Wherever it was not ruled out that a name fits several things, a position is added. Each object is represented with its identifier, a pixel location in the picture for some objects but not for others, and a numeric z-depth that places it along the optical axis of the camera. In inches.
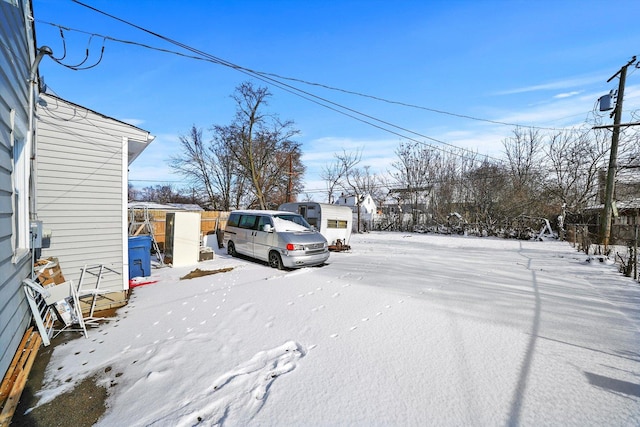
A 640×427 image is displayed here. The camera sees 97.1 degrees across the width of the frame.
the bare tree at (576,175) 740.0
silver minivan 300.0
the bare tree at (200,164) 1163.3
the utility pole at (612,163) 494.6
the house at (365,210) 958.8
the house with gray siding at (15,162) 101.5
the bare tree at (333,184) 1173.3
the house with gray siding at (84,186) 181.5
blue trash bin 262.7
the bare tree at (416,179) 1034.1
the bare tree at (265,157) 920.3
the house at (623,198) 627.8
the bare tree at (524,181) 768.9
